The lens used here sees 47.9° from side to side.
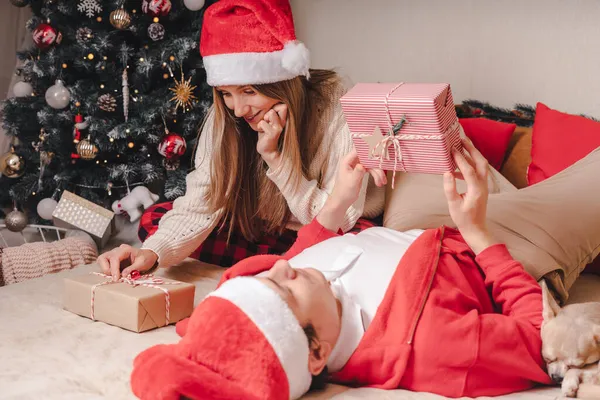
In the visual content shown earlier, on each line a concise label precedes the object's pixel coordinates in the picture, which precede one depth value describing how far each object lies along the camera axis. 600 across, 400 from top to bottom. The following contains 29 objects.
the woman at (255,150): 1.90
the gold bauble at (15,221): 3.03
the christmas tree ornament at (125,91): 2.96
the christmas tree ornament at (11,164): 3.07
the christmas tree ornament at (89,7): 2.95
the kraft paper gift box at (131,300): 1.52
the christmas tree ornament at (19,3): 3.04
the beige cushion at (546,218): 1.58
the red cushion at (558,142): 2.16
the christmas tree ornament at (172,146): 2.94
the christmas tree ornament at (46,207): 3.05
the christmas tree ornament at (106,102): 2.94
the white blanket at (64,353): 1.21
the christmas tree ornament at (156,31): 2.93
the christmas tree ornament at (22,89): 3.04
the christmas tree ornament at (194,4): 2.92
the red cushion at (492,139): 2.34
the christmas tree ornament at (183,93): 2.96
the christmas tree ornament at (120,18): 2.89
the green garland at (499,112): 2.52
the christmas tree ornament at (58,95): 2.95
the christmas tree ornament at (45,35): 2.94
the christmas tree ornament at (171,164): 3.06
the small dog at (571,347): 1.20
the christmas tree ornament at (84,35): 2.95
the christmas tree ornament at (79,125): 2.98
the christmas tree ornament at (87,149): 2.98
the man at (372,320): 0.99
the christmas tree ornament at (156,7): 2.89
